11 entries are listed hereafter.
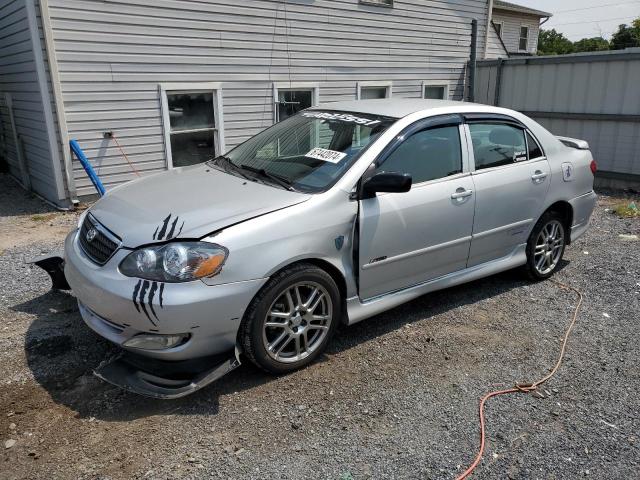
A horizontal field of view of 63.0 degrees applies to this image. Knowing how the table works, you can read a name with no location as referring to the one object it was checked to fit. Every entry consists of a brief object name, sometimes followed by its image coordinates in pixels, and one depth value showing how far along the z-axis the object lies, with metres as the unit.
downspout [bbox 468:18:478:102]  11.71
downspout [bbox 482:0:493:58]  13.04
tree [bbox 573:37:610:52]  47.95
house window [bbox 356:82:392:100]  10.88
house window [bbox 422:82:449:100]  12.44
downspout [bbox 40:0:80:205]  6.79
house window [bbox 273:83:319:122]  9.52
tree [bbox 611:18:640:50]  39.72
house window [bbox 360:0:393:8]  10.45
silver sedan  2.88
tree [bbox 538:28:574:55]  49.38
